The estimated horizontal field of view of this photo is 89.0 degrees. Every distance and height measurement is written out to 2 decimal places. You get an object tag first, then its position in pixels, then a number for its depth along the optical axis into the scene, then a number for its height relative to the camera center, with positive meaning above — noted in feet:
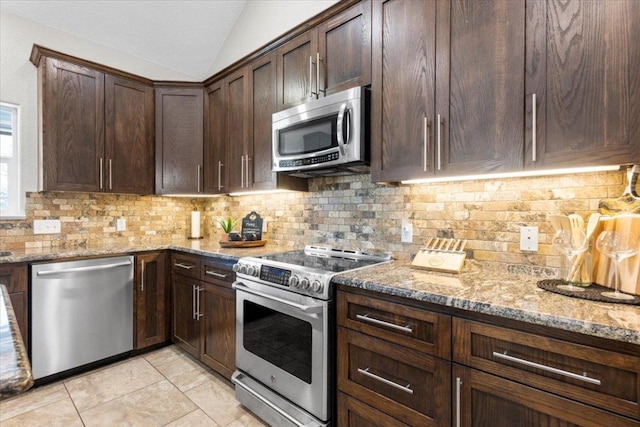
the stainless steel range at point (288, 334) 5.28 -2.25
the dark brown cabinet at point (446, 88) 4.53 +1.92
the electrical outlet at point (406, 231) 6.66 -0.42
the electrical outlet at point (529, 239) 5.17 -0.44
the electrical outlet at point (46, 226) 8.95 -0.42
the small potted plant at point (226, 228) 9.26 -0.51
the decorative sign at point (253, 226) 9.22 -0.43
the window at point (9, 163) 8.72 +1.29
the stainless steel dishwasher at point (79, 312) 7.56 -2.53
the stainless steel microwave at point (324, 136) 6.10 +1.54
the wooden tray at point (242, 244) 8.79 -0.89
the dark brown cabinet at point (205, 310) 7.47 -2.48
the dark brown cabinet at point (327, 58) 6.25 +3.24
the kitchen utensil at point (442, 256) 5.32 -0.76
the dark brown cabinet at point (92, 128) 8.43 +2.33
